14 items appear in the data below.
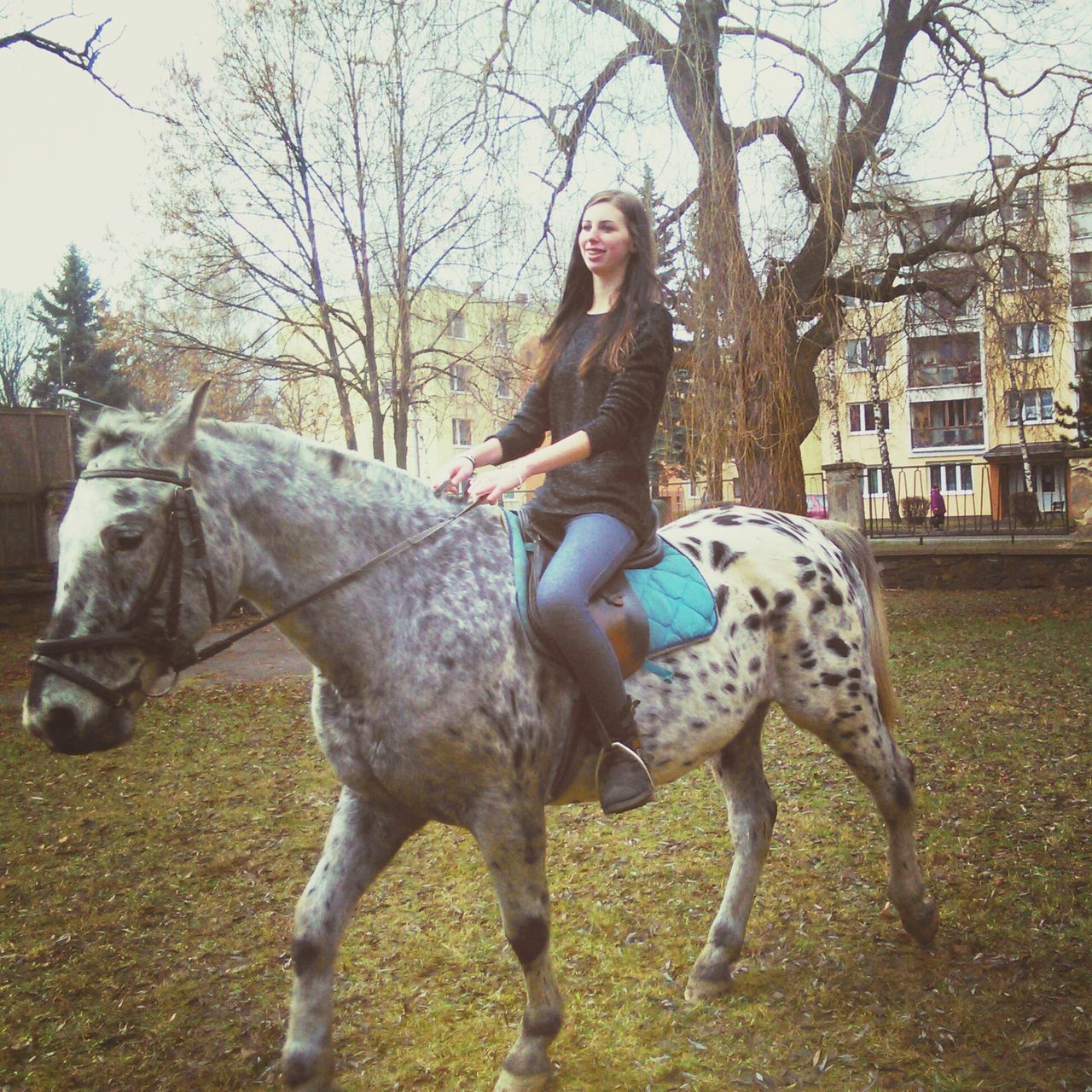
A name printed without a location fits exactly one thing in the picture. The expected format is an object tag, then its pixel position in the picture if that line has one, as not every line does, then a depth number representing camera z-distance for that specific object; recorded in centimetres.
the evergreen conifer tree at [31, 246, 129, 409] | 2950
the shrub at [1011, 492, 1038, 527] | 1750
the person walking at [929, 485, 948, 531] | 1806
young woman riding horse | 263
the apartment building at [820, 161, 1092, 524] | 1066
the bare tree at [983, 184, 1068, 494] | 1064
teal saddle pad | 296
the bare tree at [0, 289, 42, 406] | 3117
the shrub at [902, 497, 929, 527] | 1806
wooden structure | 1373
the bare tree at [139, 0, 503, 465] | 1298
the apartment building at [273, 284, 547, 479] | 1052
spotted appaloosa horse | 222
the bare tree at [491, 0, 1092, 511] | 820
